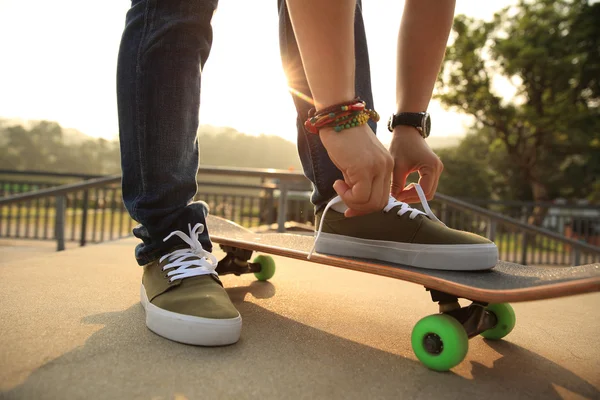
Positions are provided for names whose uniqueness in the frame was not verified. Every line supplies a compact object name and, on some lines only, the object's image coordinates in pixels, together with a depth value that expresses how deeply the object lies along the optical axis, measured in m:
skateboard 0.80
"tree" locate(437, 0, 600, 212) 15.15
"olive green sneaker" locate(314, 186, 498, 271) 1.00
